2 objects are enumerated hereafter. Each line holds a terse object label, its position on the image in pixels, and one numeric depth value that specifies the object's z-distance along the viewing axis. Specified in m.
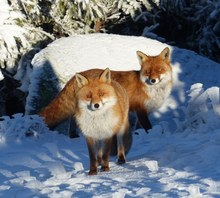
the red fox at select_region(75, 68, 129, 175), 11.12
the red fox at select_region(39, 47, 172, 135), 17.48
